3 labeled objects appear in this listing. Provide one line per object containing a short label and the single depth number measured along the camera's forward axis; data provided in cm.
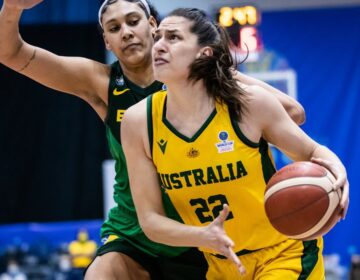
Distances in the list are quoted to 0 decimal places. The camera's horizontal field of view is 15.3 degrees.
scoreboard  1568
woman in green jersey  732
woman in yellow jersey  644
